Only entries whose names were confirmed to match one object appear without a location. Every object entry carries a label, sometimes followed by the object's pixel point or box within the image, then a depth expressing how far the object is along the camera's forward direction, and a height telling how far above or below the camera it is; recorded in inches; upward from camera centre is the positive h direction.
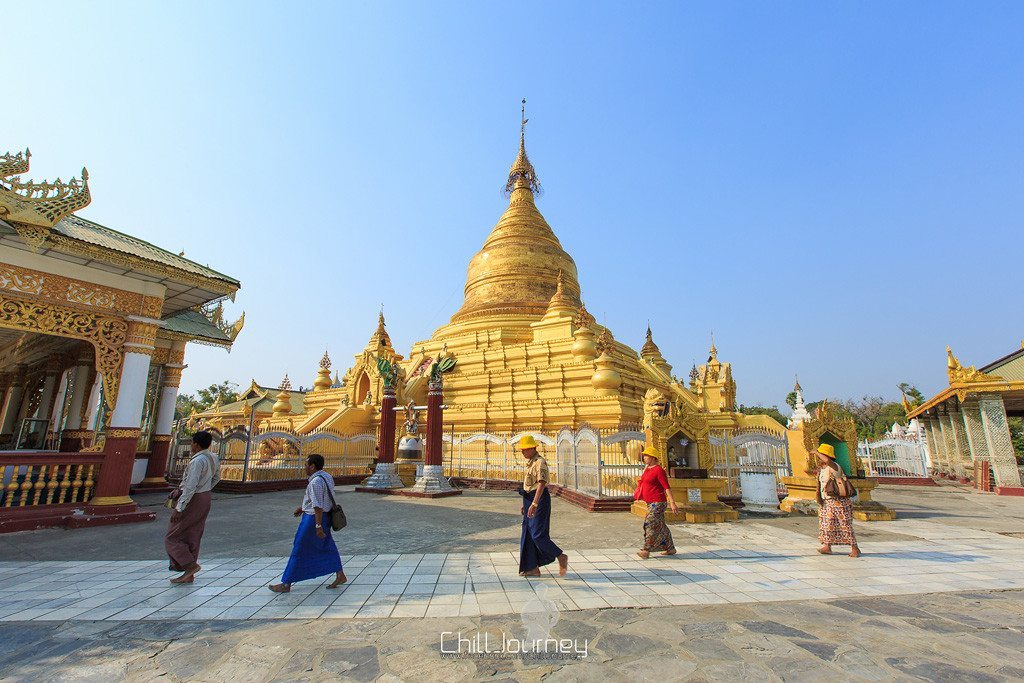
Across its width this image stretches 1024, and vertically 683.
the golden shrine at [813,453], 422.9 +1.7
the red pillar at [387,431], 592.7 +22.8
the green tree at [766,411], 2365.8 +230.1
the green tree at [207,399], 2042.3 +214.2
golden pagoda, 765.3 +156.6
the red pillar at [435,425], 545.0 +28.2
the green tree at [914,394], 2080.5 +278.8
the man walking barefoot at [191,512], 201.2 -26.4
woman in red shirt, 250.8 -27.2
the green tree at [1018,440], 934.6 +33.5
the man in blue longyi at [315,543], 191.5 -36.7
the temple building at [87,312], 317.7 +94.9
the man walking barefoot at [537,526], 211.0 -31.7
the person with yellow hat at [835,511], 261.1 -29.6
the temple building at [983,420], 698.2 +55.3
